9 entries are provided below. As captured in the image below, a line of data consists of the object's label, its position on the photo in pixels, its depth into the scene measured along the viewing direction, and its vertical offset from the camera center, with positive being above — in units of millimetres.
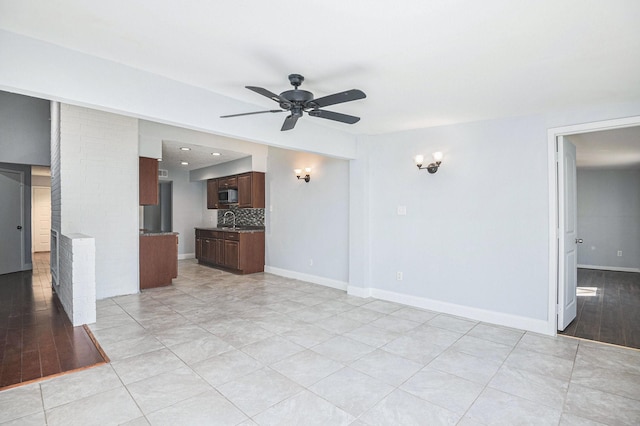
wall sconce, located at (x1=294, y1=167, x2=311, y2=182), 5953 +700
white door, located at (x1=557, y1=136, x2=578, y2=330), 3584 -249
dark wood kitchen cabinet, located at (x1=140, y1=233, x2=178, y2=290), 5316 -743
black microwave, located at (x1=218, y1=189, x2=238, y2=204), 7344 +386
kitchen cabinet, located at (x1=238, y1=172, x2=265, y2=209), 6930 +472
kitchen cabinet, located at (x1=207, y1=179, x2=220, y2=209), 8078 +467
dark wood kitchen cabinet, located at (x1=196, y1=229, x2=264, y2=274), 6609 -766
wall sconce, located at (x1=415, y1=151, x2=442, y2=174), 4211 +637
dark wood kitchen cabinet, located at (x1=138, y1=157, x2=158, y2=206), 5371 +539
